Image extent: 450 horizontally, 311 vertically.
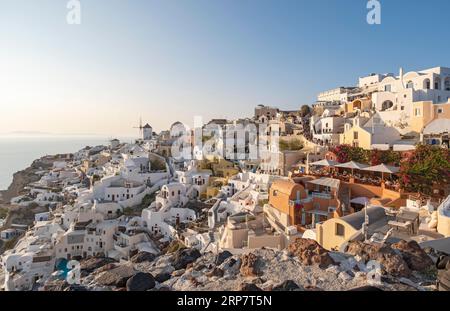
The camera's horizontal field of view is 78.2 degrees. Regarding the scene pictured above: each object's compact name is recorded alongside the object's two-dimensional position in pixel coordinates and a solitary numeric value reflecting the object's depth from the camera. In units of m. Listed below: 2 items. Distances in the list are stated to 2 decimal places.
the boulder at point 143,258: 11.10
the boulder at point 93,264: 10.95
